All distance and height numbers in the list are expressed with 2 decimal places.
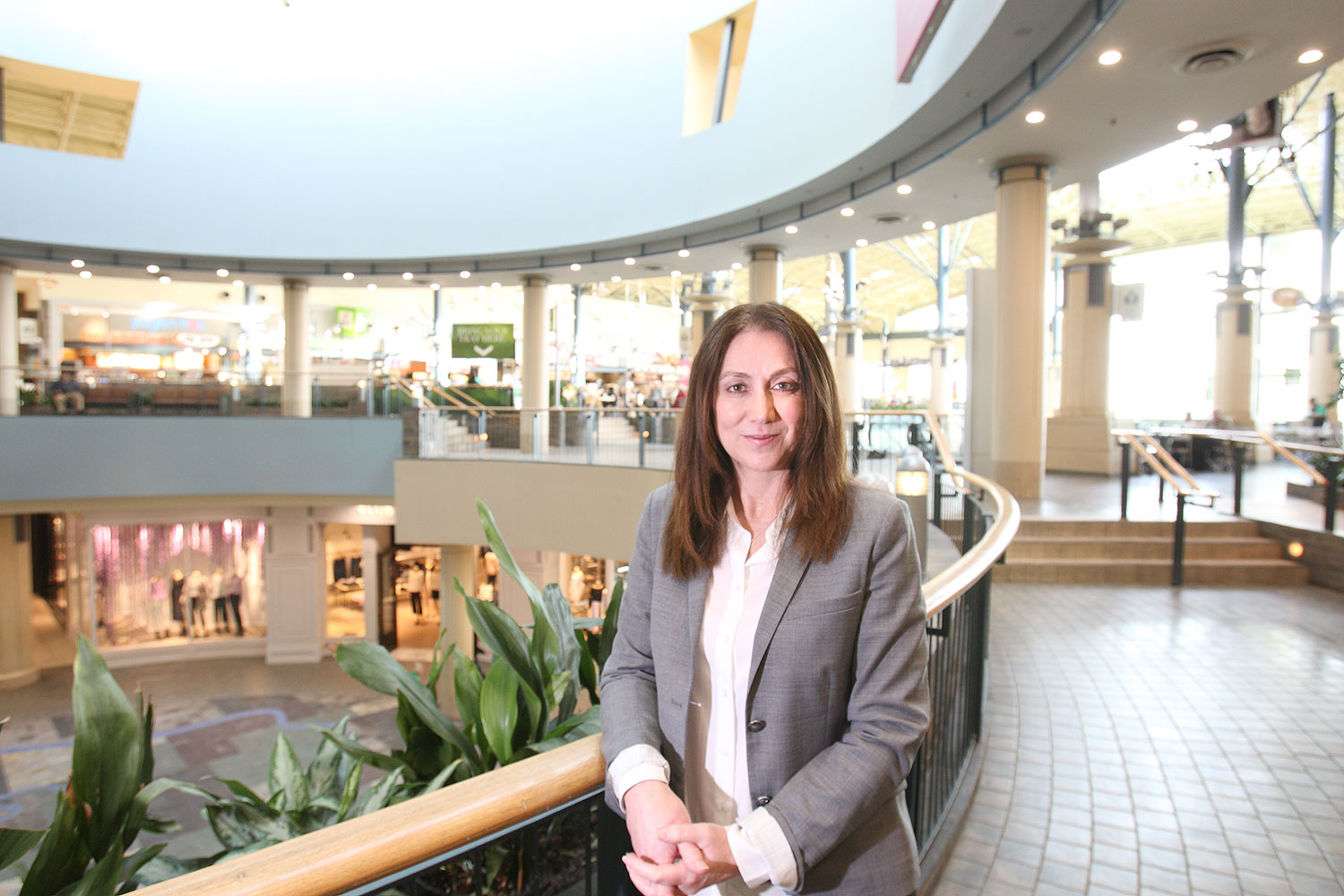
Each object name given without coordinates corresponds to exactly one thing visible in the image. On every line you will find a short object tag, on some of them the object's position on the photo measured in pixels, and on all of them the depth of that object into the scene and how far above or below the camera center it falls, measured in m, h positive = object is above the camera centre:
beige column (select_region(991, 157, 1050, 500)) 10.45 +1.34
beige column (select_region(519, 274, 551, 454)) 18.88 +1.95
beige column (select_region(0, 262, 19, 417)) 17.42 +2.19
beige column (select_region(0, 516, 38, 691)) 15.76 -3.96
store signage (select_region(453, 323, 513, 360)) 17.31 +1.80
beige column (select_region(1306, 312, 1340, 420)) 22.78 +2.14
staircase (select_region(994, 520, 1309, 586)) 7.75 -1.31
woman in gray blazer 1.19 -0.39
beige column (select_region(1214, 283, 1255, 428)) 18.02 +1.73
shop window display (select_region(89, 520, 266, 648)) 16.98 -3.65
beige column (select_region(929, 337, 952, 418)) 33.34 +2.28
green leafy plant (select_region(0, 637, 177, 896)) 1.46 -0.78
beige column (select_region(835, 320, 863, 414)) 28.20 +2.48
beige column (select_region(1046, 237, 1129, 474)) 14.92 +1.05
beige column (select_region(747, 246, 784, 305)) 15.67 +3.11
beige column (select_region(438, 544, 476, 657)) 15.94 -3.36
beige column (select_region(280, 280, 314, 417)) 19.41 +2.38
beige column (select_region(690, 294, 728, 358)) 18.88 +2.93
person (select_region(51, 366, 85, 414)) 14.56 +0.45
